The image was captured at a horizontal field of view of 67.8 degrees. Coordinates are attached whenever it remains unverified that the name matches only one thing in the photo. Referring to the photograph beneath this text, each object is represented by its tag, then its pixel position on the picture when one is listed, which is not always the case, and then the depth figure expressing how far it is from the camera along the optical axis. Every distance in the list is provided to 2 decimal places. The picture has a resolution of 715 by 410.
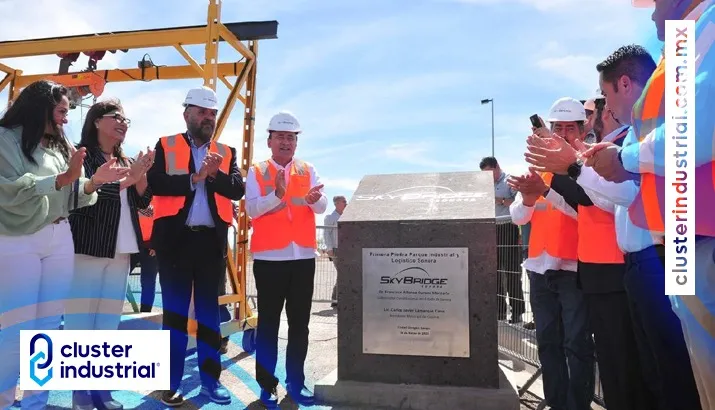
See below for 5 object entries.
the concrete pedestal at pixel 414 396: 3.64
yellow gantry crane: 6.02
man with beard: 4.04
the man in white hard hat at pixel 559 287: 3.38
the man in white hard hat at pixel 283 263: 4.13
